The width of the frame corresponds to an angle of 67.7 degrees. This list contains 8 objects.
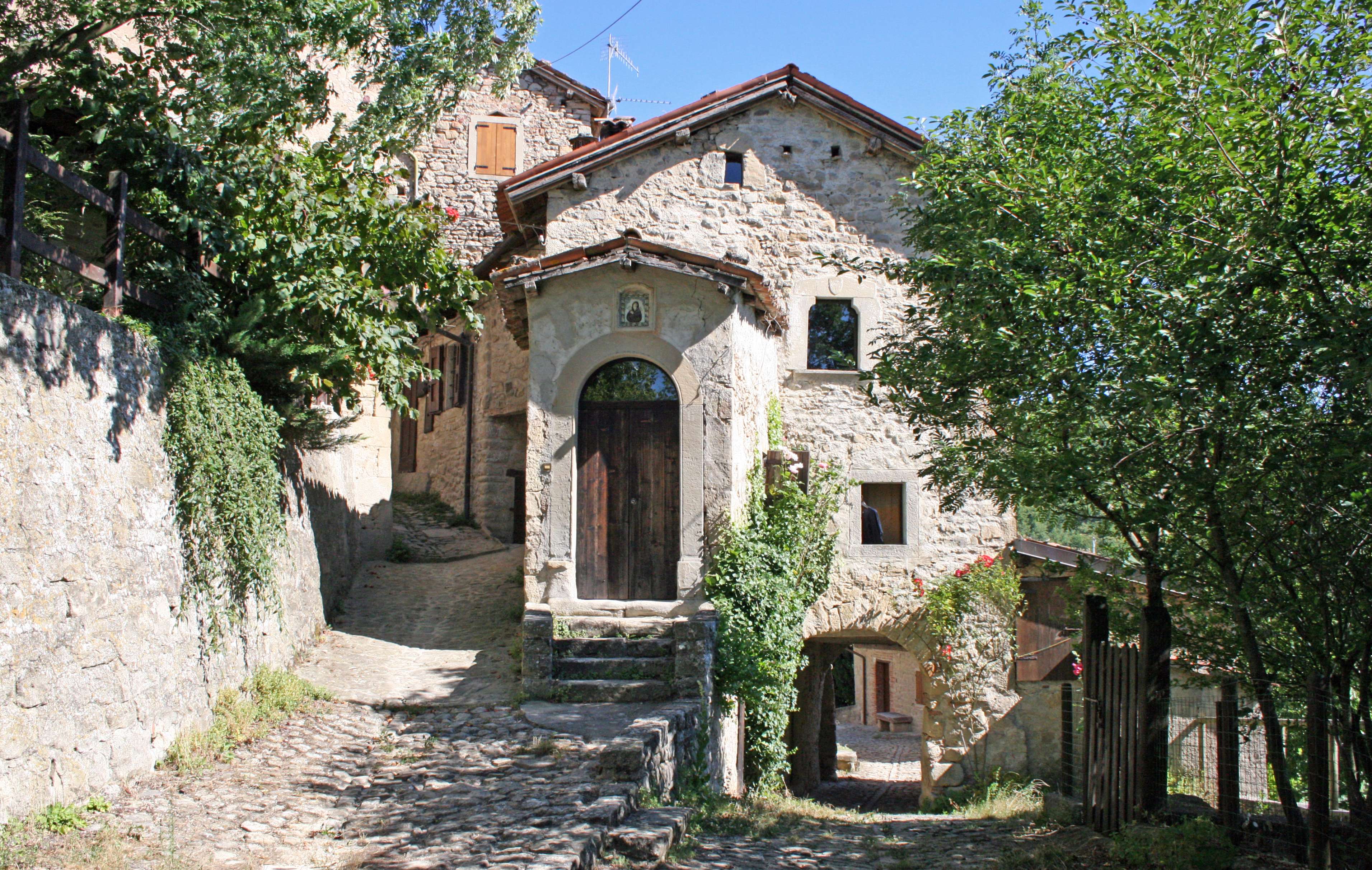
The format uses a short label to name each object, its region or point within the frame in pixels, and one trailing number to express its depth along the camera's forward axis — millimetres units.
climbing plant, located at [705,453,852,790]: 10539
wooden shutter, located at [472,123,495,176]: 19953
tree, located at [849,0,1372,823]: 5023
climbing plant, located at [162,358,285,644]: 7547
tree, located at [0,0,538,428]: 7859
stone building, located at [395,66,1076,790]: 10797
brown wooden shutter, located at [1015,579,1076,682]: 13281
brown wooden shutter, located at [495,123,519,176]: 19984
